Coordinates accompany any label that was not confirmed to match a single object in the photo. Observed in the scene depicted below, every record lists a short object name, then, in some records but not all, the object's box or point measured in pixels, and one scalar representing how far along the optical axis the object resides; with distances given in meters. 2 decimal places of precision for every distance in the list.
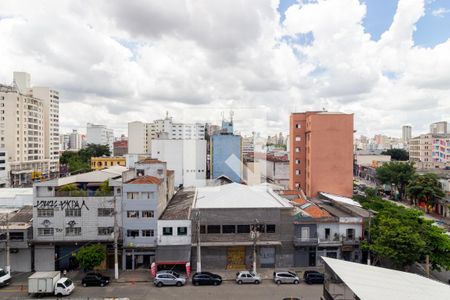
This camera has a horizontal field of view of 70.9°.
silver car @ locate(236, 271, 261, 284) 25.84
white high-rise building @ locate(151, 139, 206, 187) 64.62
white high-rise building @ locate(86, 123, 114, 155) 180.00
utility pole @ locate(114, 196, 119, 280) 26.62
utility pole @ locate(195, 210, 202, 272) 27.54
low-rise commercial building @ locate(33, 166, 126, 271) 28.39
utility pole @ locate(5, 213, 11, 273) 26.55
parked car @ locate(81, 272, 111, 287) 25.30
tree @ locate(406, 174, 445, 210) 50.00
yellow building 86.58
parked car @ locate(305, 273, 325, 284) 25.73
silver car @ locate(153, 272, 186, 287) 25.23
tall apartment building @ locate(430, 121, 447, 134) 154.25
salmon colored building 48.62
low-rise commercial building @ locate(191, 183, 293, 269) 28.86
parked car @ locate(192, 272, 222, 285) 25.47
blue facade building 66.31
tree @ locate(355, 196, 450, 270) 24.67
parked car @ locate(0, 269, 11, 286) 24.98
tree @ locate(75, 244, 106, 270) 26.09
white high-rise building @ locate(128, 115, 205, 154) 120.36
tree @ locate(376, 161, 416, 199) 61.32
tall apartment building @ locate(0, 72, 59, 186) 81.56
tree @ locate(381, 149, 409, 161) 127.81
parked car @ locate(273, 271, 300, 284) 25.83
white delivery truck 22.97
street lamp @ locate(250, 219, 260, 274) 27.66
